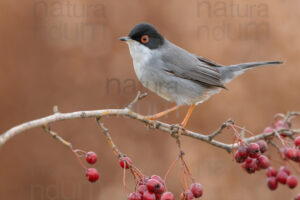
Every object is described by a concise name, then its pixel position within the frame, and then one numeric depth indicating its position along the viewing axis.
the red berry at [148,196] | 5.22
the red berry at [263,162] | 6.25
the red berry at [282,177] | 6.80
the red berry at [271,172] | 6.86
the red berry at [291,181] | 6.62
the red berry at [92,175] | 5.73
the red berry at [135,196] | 5.26
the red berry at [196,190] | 5.66
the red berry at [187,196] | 5.55
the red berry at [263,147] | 6.12
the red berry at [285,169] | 6.89
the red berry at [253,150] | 5.82
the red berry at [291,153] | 6.31
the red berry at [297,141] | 6.47
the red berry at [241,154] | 5.93
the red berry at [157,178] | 5.37
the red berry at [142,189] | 5.29
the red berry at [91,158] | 5.87
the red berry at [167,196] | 5.22
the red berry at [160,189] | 5.22
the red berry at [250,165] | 6.31
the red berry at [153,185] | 5.20
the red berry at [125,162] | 5.30
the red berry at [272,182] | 6.87
